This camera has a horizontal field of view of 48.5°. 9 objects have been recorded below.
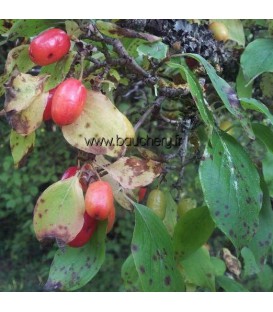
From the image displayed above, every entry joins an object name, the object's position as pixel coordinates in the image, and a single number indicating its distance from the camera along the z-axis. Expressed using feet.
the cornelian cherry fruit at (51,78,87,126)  0.37
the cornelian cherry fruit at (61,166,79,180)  0.41
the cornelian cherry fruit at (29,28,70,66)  0.39
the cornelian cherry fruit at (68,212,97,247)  0.40
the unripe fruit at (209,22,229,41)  0.60
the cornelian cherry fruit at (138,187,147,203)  0.50
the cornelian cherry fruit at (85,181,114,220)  0.38
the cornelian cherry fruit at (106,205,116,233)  0.40
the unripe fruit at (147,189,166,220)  0.52
